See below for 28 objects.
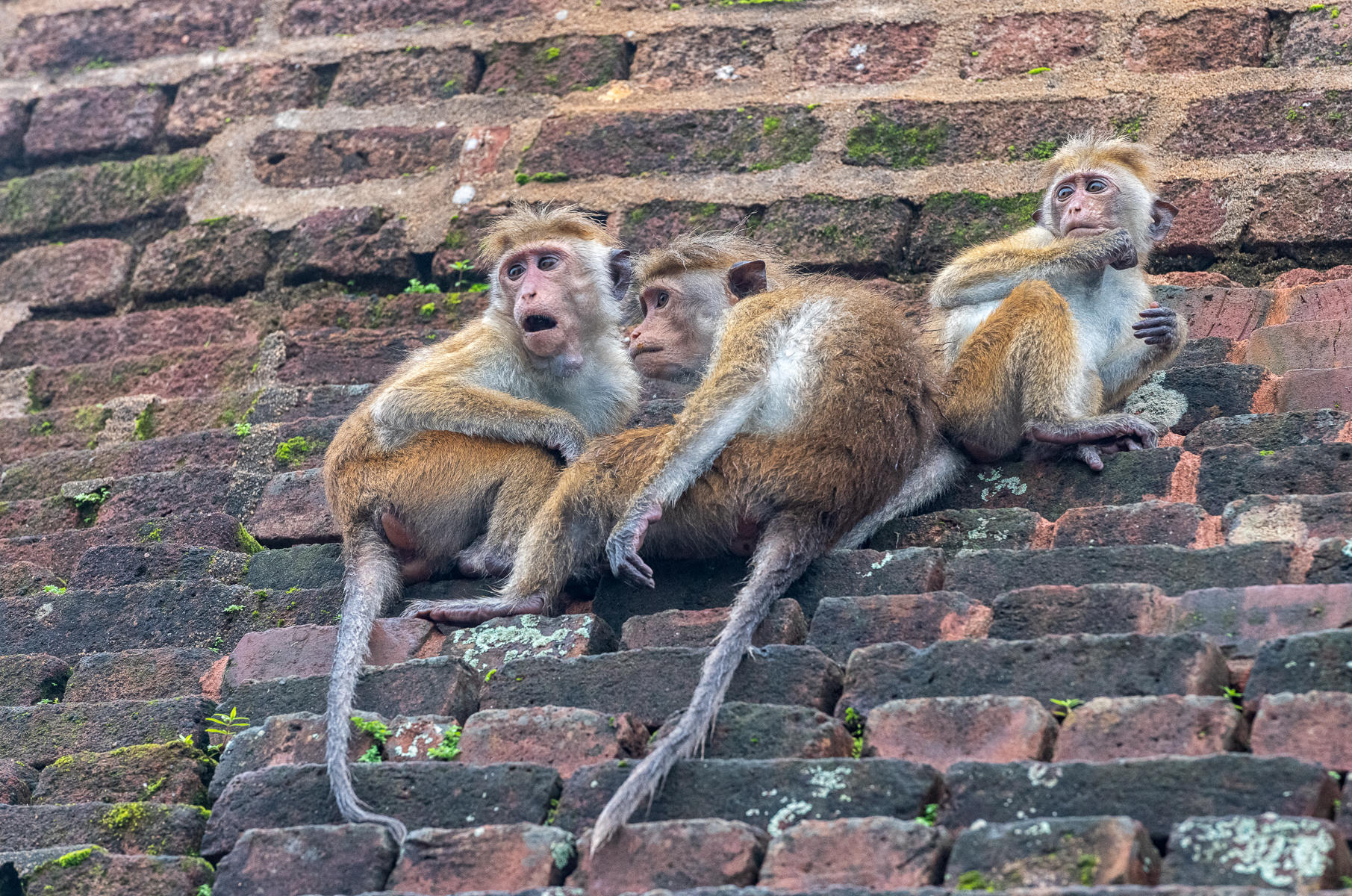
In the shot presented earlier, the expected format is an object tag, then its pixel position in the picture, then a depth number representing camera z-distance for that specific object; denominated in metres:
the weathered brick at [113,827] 7.45
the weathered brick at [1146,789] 5.73
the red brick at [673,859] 6.16
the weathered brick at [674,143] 13.95
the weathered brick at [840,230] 13.21
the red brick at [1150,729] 6.29
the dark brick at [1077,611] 7.39
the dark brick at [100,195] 15.44
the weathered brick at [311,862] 6.74
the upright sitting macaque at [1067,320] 9.96
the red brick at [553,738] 7.34
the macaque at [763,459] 9.12
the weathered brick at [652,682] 7.58
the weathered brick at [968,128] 13.33
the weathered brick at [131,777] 7.91
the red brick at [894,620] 7.78
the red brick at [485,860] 6.46
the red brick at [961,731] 6.58
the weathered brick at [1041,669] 6.79
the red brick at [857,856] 5.87
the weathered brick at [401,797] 7.02
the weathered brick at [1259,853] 5.22
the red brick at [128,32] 16.44
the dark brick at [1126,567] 7.55
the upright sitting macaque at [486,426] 10.17
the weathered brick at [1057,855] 5.47
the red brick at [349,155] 14.87
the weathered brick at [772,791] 6.41
